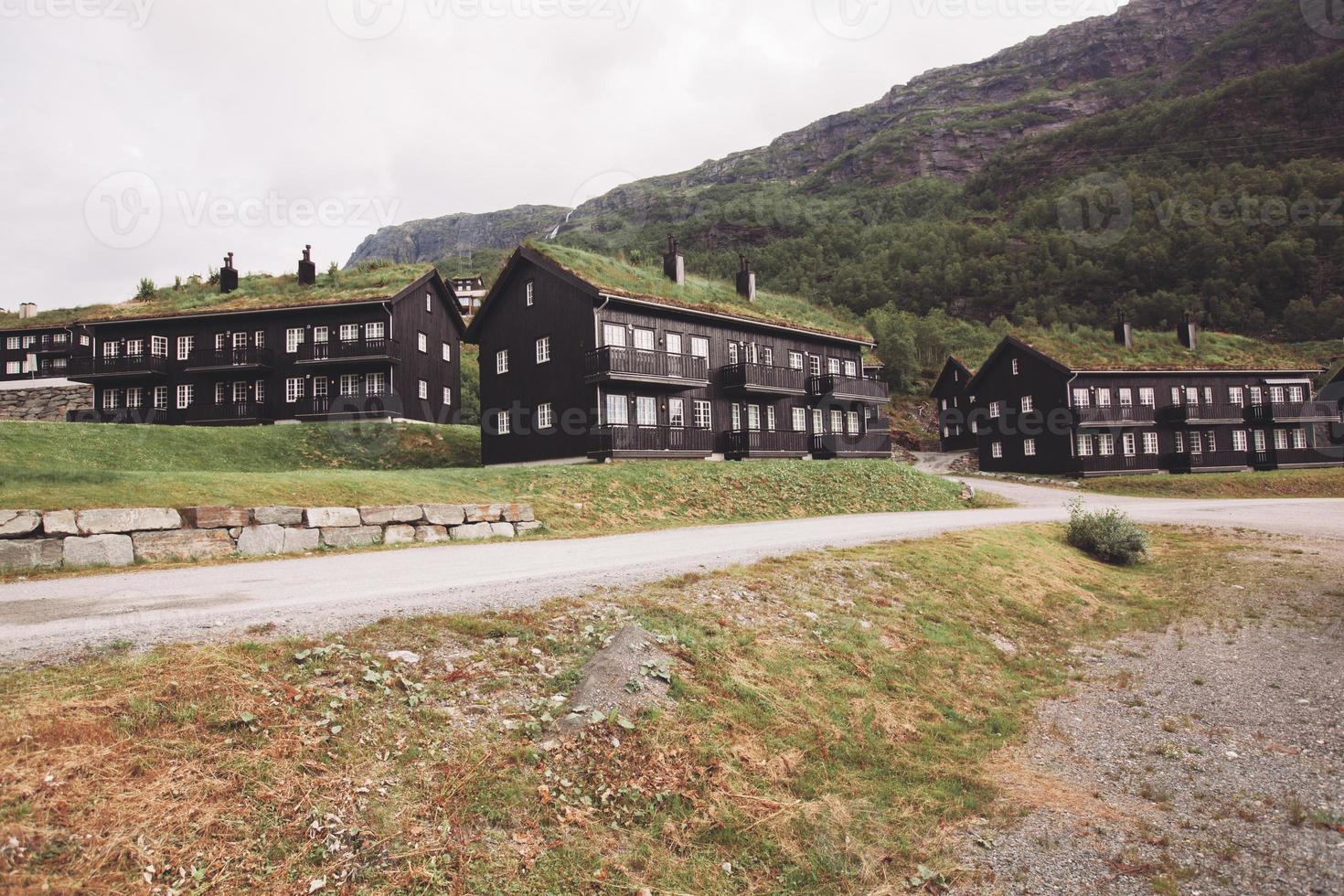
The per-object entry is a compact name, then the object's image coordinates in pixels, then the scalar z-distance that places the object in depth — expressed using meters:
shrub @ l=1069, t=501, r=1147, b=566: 17.16
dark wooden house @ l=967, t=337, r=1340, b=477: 48.12
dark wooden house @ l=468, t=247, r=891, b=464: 30.05
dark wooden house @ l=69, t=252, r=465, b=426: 40.47
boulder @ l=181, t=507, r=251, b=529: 13.44
